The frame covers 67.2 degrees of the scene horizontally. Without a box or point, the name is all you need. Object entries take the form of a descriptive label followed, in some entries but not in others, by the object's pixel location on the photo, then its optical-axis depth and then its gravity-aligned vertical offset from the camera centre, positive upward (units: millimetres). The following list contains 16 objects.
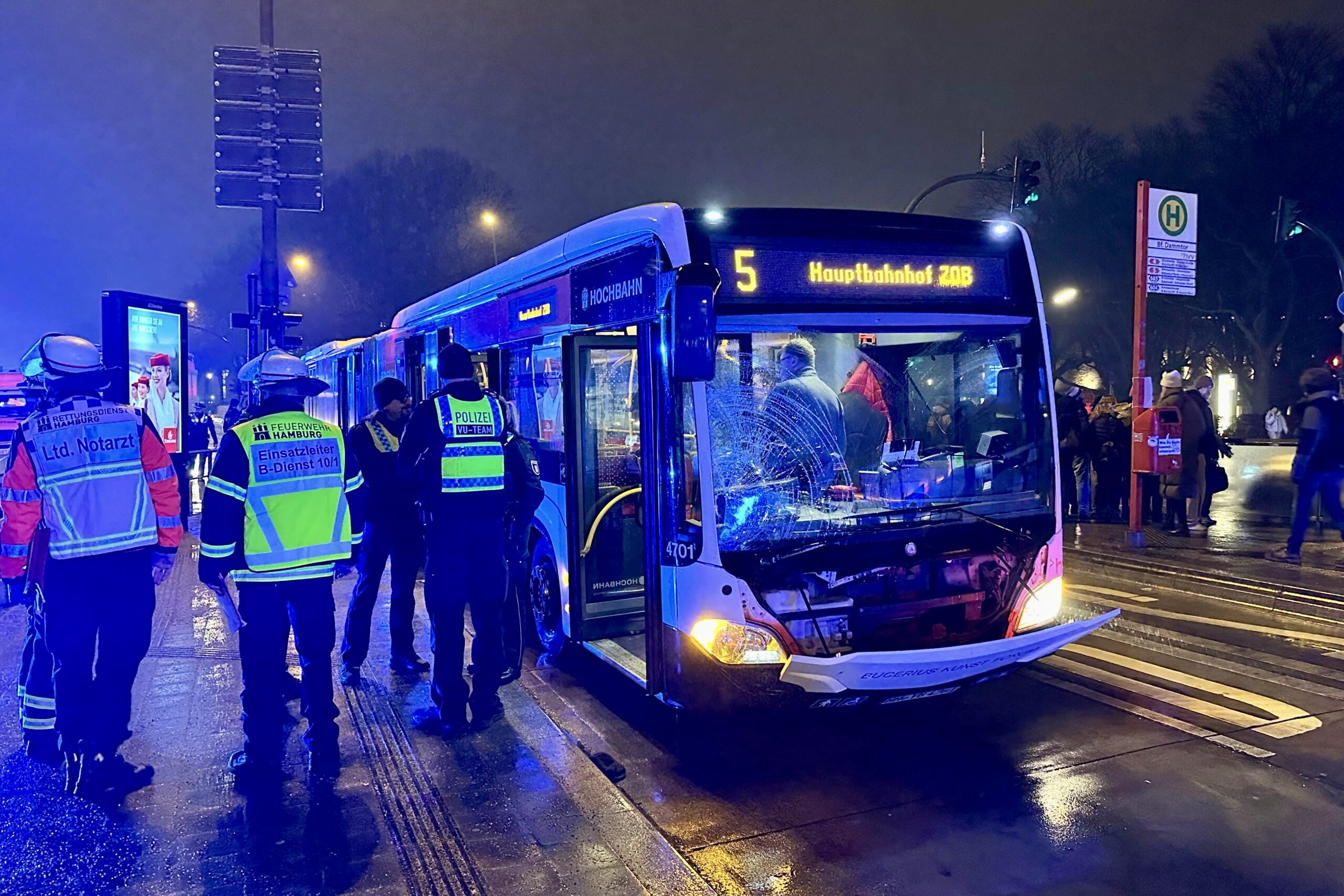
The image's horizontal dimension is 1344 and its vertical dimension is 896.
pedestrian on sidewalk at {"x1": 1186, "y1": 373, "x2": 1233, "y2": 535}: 12594 -662
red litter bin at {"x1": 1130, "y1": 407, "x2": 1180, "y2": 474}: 11742 -412
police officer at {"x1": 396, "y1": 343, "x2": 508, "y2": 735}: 5504 -626
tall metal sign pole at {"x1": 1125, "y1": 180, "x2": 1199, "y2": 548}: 11703 +1752
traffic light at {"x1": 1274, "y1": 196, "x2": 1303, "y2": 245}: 19828 +3674
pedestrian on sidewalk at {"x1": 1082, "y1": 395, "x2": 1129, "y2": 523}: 13734 -641
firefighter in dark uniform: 4758 -647
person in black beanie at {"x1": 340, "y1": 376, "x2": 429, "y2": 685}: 6637 -845
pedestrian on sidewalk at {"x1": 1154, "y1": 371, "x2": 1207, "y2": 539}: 12391 -631
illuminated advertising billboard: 10180 +586
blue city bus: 4809 -210
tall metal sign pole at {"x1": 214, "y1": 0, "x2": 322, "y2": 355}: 13375 +3783
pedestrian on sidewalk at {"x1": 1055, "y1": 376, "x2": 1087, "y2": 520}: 13602 -344
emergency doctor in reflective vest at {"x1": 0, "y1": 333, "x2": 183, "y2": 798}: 4805 -619
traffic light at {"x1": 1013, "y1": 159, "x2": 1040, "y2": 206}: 17688 +3970
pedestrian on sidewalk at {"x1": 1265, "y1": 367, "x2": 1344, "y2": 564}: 9891 -370
